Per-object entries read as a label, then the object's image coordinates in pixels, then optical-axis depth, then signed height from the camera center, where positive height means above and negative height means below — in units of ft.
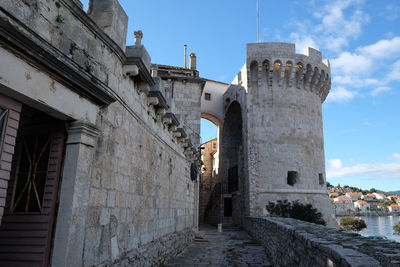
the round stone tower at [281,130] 56.03 +14.15
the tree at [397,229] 80.50 -6.95
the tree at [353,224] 89.71 -6.68
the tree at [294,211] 53.01 -1.93
